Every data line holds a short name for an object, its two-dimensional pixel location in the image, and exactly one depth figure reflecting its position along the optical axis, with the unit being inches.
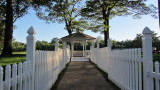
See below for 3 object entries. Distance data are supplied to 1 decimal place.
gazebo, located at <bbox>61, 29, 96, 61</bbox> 665.8
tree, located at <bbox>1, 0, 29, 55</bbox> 423.5
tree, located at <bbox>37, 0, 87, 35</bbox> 827.4
